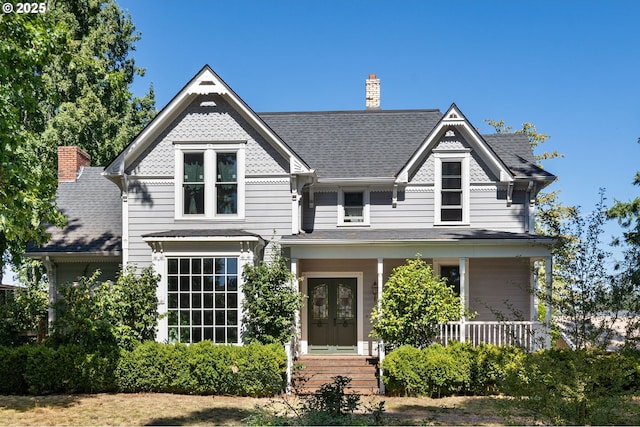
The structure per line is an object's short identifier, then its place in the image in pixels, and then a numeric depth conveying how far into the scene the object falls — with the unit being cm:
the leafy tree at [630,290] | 984
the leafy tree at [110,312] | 1561
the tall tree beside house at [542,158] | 3182
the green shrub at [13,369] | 1531
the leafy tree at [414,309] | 1623
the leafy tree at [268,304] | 1639
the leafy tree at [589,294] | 985
